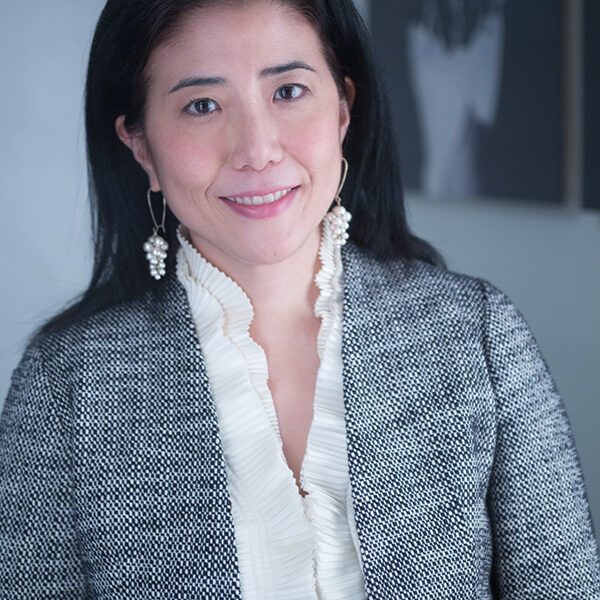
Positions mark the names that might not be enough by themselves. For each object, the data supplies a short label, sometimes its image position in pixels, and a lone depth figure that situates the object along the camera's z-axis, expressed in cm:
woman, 115
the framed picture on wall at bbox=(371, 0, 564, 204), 173
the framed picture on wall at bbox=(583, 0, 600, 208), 158
